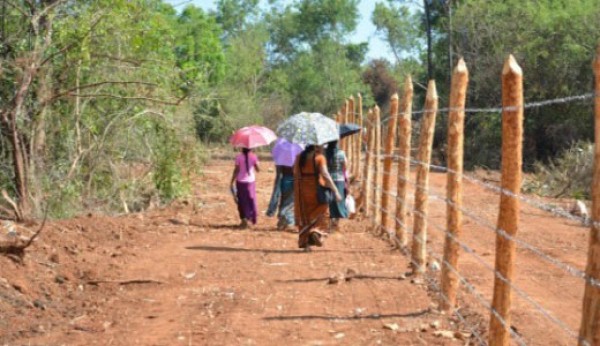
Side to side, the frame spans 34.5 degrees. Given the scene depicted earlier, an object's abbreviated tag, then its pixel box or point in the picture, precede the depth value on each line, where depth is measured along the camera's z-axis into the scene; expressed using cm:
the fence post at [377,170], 1427
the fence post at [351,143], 1945
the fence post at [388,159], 1302
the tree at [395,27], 6275
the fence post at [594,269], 444
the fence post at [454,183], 798
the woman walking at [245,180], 1467
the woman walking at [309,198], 1215
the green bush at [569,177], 2142
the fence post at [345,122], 2011
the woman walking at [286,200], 1480
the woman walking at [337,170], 1377
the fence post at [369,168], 1530
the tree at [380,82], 6625
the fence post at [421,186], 980
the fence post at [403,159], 1159
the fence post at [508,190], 614
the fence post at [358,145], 1784
